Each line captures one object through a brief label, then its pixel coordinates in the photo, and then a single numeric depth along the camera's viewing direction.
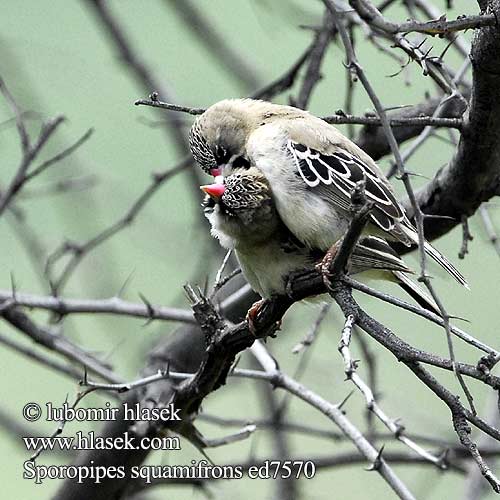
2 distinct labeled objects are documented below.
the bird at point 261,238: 6.45
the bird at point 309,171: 6.38
